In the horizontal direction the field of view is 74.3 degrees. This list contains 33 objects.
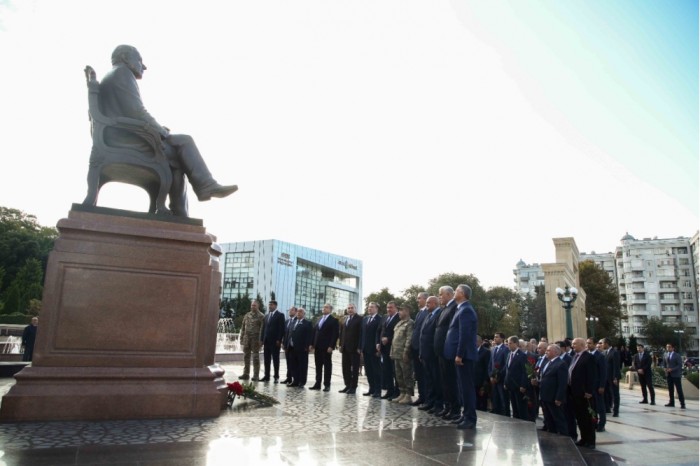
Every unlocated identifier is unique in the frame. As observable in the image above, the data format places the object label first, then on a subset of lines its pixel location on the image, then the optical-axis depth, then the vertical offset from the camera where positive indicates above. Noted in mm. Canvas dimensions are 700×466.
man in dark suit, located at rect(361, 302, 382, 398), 9062 -437
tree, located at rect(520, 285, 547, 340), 66369 +1113
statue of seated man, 6145 +2306
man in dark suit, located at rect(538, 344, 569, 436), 7156 -1053
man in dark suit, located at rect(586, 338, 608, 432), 8695 -1182
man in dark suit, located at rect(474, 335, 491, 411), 9836 -1202
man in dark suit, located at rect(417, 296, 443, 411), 6816 -623
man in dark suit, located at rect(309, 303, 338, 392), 9508 -534
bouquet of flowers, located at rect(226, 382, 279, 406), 6031 -1106
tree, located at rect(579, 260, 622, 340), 48562 +2673
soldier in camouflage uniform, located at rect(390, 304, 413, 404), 7973 -665
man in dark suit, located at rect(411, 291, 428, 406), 7406 -532
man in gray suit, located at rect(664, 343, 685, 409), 14414 -1395
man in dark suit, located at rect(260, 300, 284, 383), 10422 -539
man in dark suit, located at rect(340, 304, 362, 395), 9133 -626
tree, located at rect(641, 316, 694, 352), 64812 -1001
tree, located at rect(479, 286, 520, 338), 51812 +1552
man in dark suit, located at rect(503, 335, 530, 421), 8594 -1068
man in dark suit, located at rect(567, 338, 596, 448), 6926 -936
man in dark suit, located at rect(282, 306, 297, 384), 10006 -541
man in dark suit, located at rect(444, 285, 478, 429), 5474 -366
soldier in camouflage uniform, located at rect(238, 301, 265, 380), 10344 -559
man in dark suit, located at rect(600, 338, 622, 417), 11009 -1341
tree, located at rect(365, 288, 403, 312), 68212 +3247
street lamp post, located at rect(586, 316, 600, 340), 41991 +216
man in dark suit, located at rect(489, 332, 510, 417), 9172 -1131
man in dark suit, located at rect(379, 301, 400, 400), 8648 -514
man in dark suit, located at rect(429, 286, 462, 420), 6141 -664
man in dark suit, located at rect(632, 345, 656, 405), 14516 -1483
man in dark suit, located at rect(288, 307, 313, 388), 9773 -598
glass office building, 82125 +7743
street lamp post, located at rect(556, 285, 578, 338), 18391 +992
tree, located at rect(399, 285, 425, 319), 58084 +3382
